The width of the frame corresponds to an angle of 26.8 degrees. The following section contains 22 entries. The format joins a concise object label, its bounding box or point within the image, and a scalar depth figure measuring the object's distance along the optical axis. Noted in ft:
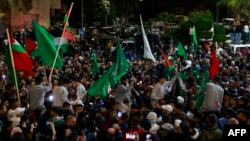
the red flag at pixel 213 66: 42.27
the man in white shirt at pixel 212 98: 33.99
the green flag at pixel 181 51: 57.00
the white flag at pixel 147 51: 49.49
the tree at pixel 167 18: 112.99
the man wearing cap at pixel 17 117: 28.63
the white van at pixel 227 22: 126.31
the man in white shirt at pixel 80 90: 38.03
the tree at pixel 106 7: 121.80
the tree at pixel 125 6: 138.29
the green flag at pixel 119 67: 38.27
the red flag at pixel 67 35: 45.57
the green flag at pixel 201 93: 35.88
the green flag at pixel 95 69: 46.08
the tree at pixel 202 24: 87.66
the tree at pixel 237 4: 124.06
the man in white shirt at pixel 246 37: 92.28
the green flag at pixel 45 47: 38.55
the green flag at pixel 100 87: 35.65
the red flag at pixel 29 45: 46.91
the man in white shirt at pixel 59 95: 33.94
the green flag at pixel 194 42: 58.54
